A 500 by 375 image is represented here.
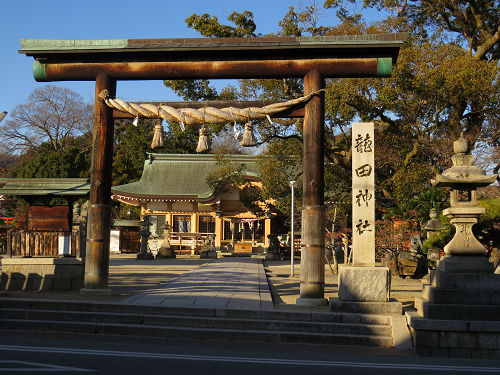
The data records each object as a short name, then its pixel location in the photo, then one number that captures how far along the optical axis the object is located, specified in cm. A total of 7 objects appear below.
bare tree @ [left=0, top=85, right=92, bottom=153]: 3794
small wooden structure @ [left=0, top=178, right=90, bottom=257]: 1070
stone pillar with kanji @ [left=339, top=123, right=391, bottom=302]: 748
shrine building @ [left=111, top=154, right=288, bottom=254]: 2708
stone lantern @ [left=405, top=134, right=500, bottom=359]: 652
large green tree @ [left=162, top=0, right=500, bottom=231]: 1466
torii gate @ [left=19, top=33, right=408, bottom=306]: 820
